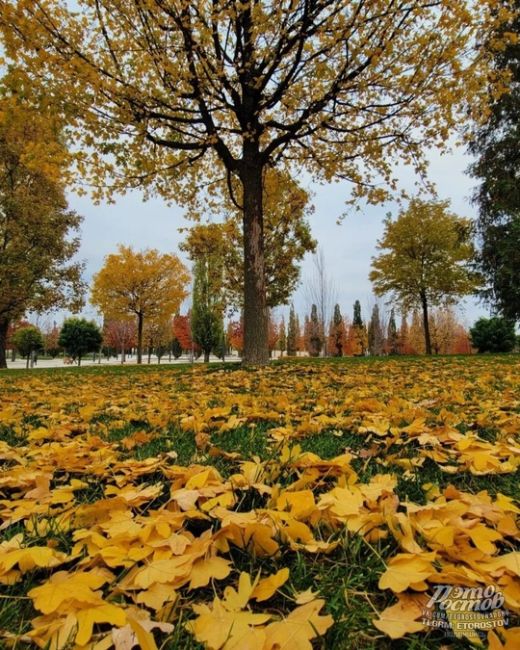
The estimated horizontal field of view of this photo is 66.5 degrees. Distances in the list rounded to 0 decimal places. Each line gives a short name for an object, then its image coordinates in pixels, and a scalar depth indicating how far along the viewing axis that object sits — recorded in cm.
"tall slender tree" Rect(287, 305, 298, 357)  5150
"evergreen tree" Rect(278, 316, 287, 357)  4834
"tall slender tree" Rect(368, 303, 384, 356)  3473
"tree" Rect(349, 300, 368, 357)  4119
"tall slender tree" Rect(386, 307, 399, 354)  4038
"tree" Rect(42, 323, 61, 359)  5125
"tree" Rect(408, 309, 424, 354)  3762
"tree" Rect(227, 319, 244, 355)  3487
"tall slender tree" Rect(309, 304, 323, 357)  3213
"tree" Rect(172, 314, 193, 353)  4216
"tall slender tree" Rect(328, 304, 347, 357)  4216
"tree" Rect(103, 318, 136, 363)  4028
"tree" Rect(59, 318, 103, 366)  2966
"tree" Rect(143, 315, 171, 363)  4203
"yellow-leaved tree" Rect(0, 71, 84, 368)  1427
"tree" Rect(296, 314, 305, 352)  5160
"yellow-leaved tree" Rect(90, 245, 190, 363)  2322
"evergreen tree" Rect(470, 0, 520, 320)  1354
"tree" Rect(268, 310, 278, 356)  4221
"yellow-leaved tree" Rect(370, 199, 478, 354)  2072
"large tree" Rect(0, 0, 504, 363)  574
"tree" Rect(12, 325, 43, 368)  2973
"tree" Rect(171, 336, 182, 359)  5709
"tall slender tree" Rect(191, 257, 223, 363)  2840
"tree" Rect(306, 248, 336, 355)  2586
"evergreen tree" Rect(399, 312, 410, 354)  4022
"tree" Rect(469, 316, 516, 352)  2134
